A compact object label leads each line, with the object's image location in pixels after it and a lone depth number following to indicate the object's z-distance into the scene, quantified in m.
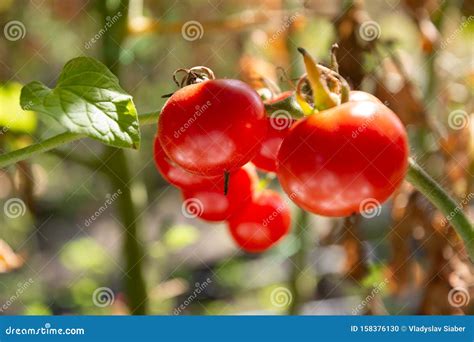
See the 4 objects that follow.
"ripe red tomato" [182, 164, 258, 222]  0.42
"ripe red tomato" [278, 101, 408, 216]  0.34
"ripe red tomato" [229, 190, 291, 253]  0.45
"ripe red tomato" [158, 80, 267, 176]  0.35
